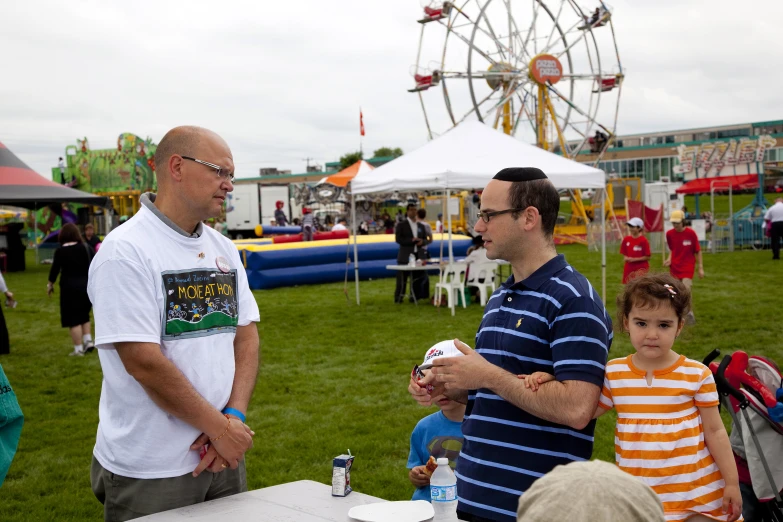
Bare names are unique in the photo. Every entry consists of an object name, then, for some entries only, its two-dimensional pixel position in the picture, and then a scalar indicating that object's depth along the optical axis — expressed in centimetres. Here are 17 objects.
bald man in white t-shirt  232
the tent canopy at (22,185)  1223
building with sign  2902
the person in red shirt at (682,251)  1035
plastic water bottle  226
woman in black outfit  944
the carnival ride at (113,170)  3741
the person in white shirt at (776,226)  2038
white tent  1109
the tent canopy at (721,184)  2717
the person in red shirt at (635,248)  1099
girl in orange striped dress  247
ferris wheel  3005
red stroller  312
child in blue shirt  314
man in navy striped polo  205
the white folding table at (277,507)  222
